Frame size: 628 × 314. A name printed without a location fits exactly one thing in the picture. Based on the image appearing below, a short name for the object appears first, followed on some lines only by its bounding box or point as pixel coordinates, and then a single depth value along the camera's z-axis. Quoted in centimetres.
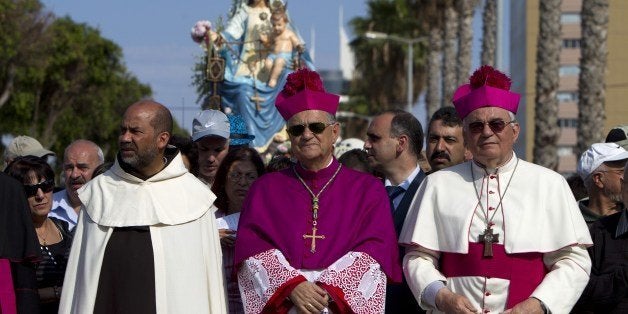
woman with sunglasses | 755
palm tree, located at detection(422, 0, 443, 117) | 3522
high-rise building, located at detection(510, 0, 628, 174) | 7794
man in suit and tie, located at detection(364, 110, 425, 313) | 784
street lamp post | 4704
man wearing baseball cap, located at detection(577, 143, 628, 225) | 802
